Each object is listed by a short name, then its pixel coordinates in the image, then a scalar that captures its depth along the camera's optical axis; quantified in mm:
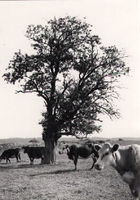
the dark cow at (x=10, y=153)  32188
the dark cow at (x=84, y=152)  24194
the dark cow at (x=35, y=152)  30170
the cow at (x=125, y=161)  9696
